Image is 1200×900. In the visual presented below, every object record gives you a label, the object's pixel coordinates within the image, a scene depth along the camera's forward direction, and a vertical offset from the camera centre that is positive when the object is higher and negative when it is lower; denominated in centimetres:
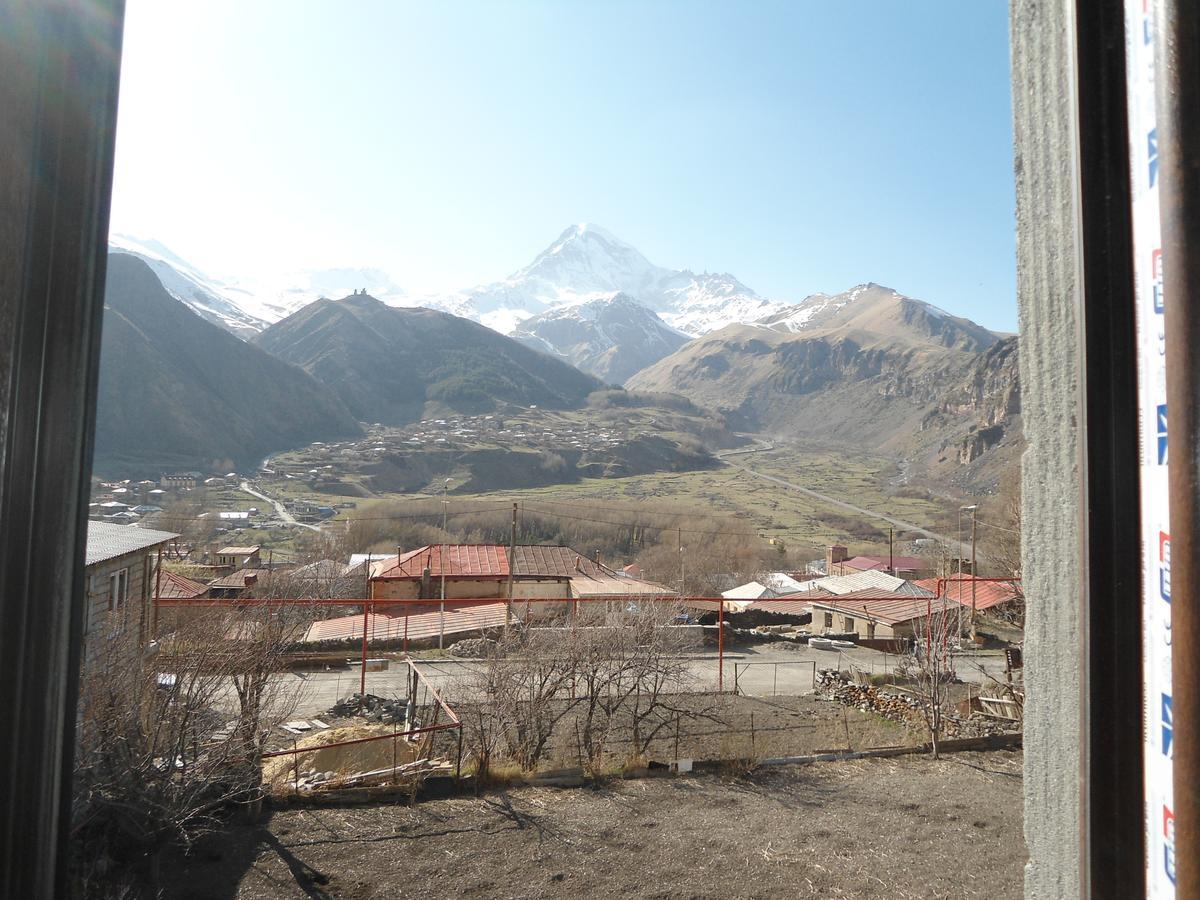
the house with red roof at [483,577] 2405 -290
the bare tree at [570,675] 884 -234
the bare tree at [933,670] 969 -249
